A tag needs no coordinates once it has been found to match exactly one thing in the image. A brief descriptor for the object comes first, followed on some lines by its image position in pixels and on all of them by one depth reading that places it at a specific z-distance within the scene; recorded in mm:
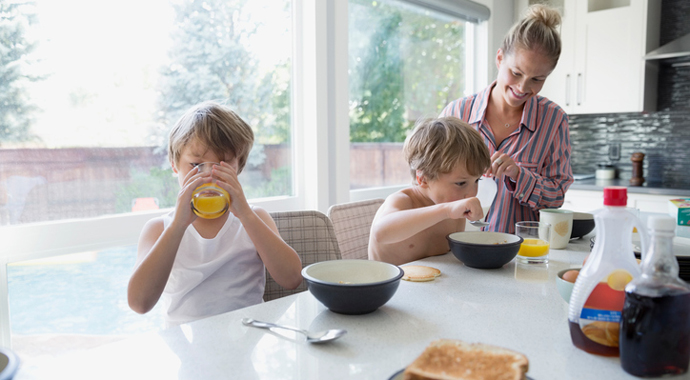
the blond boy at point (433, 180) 1348
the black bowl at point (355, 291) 821
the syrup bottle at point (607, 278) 650
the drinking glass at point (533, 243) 1210
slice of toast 571
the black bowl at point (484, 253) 1136
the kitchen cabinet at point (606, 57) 3334
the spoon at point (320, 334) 738
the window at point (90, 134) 1696
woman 1728
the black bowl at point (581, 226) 1551
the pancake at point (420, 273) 1073
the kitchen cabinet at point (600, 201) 3092
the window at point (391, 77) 2959
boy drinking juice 1172
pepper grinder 3508
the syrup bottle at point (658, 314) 582
